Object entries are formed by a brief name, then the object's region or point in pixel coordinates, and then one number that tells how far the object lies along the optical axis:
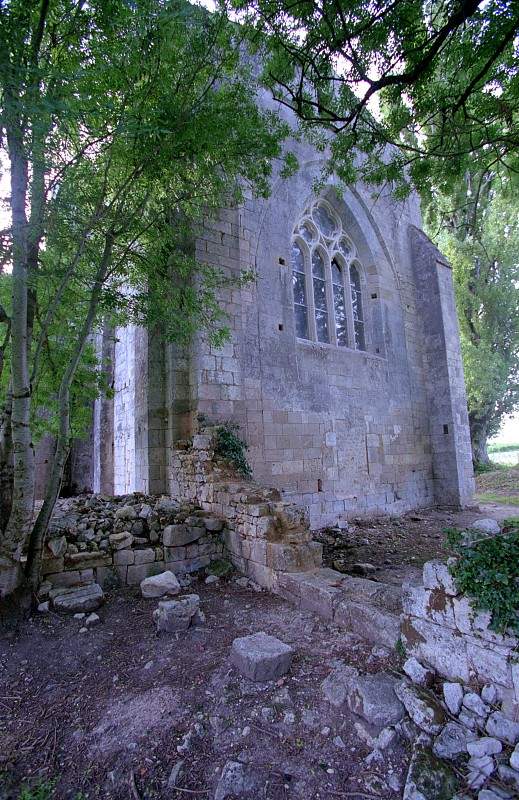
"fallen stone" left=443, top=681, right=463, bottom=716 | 2.20
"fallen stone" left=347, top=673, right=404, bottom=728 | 2.23
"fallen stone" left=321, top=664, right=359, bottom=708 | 2.47
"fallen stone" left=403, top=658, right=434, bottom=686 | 2.45
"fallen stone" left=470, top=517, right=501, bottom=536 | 2.54
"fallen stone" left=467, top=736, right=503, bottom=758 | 1.92
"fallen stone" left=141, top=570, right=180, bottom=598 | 4.33
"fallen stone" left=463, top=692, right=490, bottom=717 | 2.10
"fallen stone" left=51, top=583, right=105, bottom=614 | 3.93
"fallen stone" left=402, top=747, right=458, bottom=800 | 1.79
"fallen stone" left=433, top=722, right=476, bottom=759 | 1.99
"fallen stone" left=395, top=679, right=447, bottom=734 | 2.13
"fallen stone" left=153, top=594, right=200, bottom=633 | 3.59
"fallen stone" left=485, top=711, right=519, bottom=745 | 1.94
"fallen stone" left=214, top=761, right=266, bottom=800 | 1.92
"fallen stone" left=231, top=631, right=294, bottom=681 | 2.77
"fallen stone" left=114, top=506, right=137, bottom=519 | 5.08
